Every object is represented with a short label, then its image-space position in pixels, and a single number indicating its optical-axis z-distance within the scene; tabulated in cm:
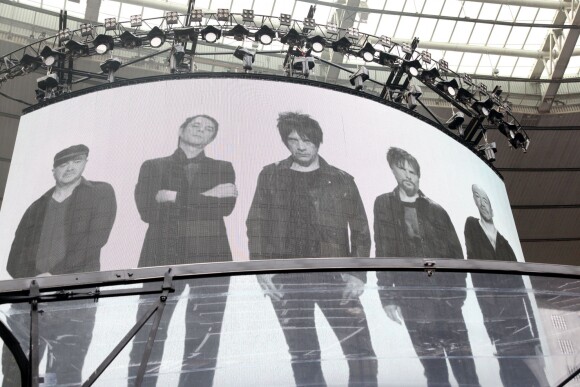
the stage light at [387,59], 2347
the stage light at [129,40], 2191
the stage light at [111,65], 2140
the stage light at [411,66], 2350
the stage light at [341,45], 2323
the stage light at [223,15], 2281
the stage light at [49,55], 2173
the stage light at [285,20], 2336
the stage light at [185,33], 2212
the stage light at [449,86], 2405
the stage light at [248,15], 2269
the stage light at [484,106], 2439
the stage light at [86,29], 2202
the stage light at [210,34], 2175
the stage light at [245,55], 2170
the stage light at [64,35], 2212
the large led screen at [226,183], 1714
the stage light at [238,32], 2228
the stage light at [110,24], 2202
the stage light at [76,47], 2158
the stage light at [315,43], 2258
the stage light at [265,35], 2216
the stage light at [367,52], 2308
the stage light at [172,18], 2245
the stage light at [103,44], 2161
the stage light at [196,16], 2222
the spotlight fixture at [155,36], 2178
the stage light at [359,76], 2211
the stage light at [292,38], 2231
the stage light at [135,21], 2223
